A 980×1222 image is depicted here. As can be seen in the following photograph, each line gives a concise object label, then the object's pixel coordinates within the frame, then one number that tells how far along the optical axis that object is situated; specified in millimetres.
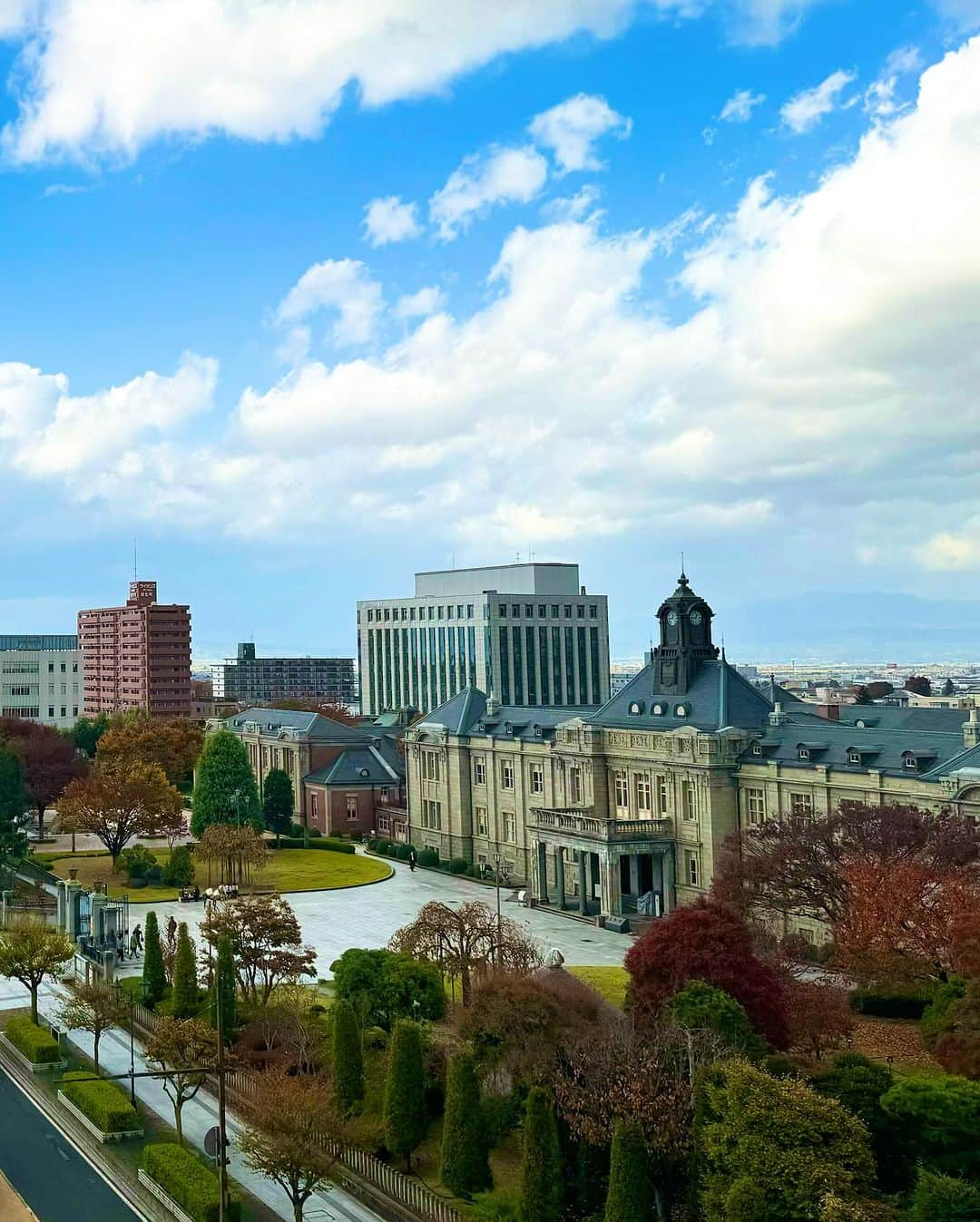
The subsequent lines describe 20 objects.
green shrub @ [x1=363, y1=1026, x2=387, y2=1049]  46594
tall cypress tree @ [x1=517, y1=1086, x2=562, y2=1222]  33875
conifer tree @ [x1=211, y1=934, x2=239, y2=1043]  49125
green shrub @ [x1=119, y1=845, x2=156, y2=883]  92062
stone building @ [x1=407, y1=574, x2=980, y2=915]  67000
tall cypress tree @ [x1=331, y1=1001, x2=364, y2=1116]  42156
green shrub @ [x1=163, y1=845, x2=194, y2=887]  89625
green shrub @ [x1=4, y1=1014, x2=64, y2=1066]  51219
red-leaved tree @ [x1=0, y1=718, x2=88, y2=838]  115312
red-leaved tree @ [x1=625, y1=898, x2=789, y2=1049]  41312
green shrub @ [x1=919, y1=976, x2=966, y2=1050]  42312
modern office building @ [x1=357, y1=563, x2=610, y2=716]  195500
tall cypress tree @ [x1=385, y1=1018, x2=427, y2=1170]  38969
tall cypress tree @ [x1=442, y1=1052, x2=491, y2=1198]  37000
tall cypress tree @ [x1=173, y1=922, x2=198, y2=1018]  52625
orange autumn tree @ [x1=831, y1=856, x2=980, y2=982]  46406
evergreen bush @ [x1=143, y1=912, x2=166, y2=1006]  56219
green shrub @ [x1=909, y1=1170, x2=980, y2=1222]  29750
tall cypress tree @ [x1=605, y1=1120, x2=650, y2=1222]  32625
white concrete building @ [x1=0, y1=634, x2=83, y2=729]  174250
